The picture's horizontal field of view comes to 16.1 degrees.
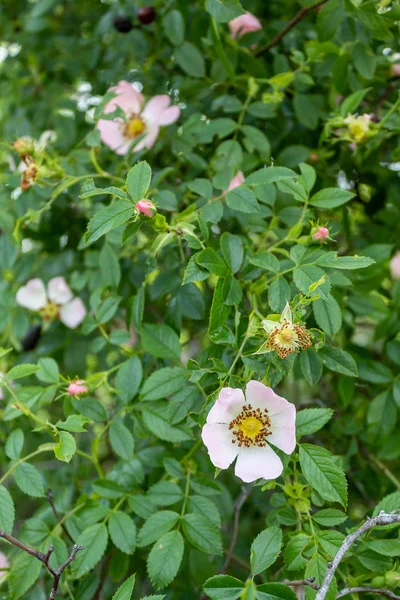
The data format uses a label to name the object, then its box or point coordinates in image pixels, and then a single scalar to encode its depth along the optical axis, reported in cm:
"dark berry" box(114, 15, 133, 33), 84
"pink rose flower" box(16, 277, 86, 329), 84
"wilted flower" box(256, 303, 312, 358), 61
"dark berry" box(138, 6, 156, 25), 82
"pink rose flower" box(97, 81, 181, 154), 78
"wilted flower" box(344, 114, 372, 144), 74
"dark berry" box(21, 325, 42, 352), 86
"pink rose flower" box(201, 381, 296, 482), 62
